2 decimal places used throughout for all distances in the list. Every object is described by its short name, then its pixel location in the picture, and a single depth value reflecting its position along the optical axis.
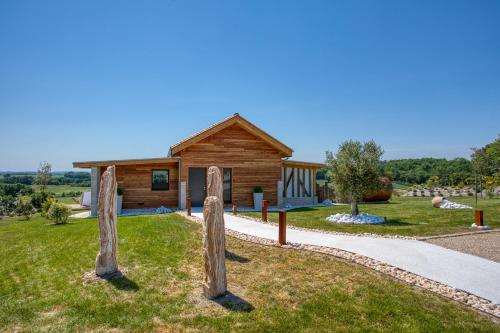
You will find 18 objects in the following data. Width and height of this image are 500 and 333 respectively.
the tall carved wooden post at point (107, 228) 6.83
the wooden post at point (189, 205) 15.07
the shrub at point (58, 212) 14.86
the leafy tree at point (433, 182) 35.22
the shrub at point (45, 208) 16.55
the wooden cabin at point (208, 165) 17.64
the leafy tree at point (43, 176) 38.88
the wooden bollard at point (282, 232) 9.07
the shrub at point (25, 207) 21.19
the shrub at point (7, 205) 25.28
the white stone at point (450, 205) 17.06
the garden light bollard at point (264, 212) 13.60
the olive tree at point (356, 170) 13.63
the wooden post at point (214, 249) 5.69
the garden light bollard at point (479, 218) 11.24
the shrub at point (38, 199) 25.22
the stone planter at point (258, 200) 19.05
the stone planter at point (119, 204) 16.91
